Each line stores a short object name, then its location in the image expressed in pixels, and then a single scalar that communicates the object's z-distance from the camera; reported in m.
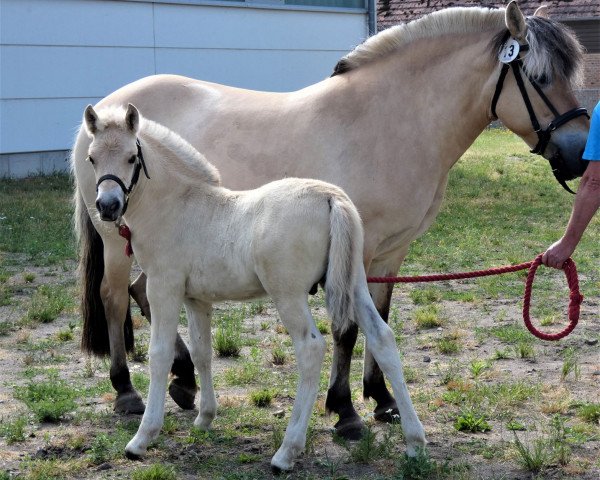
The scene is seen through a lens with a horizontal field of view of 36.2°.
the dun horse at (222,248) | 3.97
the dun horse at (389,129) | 4.72
